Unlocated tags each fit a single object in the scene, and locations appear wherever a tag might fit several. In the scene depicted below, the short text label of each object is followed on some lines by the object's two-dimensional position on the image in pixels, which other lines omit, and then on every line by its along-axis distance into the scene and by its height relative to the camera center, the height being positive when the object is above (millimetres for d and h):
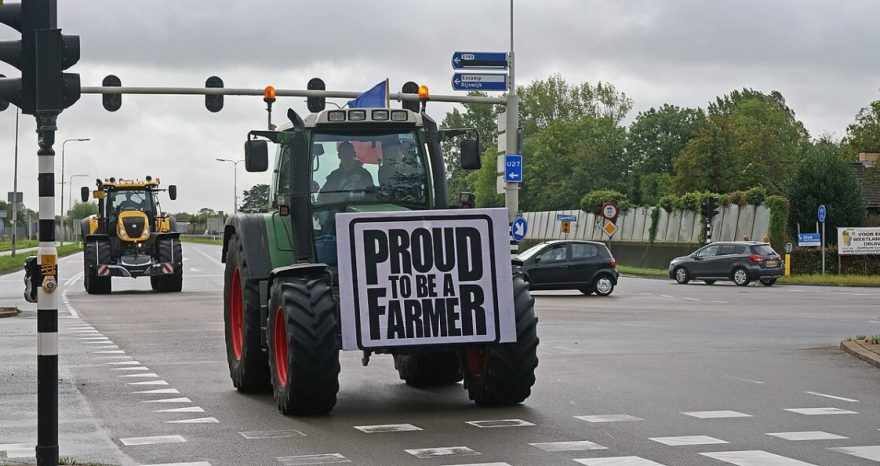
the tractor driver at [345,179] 12688 +379
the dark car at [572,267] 36562 -1161
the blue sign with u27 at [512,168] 33469 +1285
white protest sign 11266 -461
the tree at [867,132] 56688 +3776
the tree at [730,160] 89312 +4089
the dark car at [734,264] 44438 -1280
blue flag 16062 +1405
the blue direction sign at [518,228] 37656 -169
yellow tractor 36438 -472
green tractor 11227 -385
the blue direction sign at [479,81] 31500 +3162
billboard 50344 -605
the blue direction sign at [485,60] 31969 +3676
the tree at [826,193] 56031 +1227
